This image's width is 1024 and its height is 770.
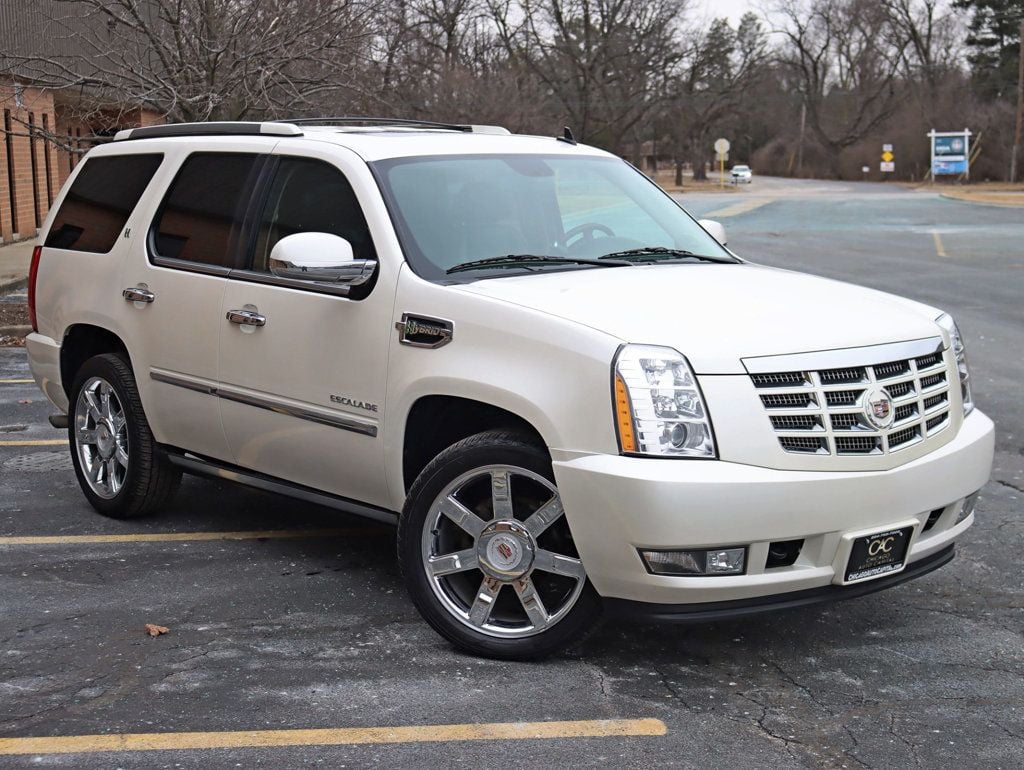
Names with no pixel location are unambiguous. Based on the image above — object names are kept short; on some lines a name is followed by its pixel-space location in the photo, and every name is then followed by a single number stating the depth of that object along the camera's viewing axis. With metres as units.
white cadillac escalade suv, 4.19
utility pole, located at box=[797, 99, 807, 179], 105.88
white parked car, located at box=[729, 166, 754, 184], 85.56
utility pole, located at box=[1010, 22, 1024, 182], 66.94
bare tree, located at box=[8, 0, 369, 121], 15.47
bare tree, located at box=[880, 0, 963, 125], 97.56
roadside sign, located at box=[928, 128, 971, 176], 72.50
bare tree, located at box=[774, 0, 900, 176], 103.44
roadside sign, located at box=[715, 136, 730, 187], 72.75
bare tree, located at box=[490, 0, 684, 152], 63.50
